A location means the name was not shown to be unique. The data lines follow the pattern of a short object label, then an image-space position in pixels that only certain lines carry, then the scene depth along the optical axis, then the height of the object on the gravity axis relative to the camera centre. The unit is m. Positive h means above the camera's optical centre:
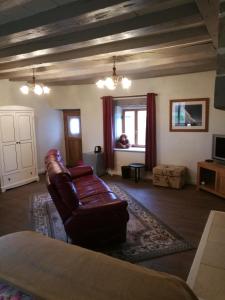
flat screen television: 4.42 -0.44
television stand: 4.23 -1.08
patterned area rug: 2.70 -1.48
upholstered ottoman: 4.89 -1.10
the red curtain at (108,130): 5.84 -0.08
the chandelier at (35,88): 4.13 +0.76
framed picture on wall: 4.87 +0.26
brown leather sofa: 2.59 -1.03
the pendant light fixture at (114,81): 3.42 +0.73
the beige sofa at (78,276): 0.67 -0.49
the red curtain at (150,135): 5.32 -0.21
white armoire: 4.88 -0.42
